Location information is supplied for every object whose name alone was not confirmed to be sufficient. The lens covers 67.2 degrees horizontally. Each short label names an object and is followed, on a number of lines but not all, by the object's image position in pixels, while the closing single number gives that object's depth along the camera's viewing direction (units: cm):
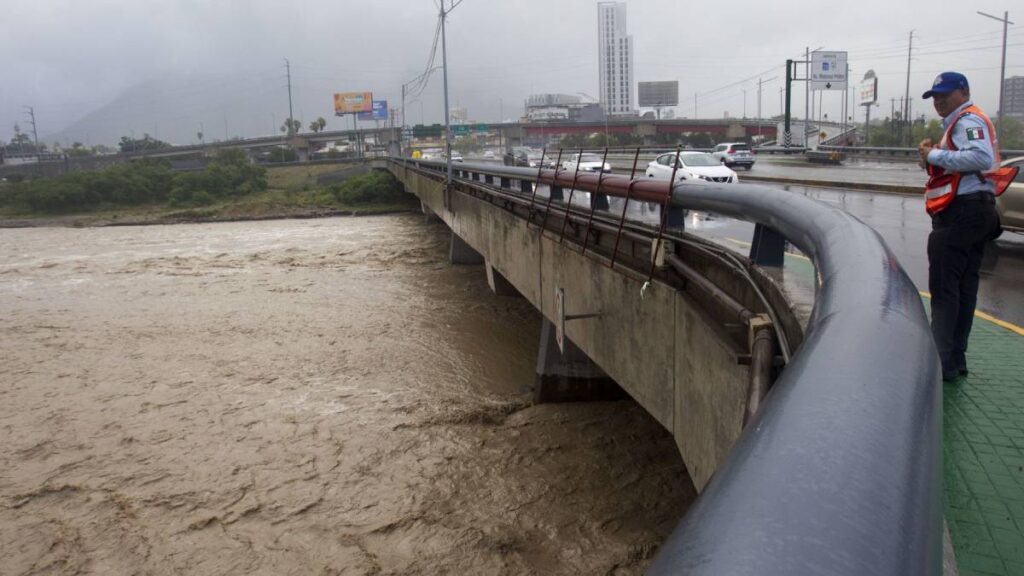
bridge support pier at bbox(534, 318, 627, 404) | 1092
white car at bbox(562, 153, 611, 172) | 2823
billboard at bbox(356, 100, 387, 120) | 11012
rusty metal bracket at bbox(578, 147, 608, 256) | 772
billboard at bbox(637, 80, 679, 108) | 12031
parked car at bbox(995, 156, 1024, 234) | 1086
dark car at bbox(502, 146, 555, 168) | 3142
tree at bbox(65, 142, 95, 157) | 13462
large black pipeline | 82
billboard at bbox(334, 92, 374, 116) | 12462
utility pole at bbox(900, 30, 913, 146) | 5236
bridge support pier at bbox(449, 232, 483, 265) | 2567
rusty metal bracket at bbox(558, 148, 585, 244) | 820
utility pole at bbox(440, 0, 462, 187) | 1894
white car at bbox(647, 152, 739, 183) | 2234
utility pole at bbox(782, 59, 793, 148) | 4912
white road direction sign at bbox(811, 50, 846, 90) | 6097
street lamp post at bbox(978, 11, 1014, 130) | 3368
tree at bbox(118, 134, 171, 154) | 13408
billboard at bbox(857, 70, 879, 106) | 6600
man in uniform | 414
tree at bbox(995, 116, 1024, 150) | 3866
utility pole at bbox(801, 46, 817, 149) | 5152
